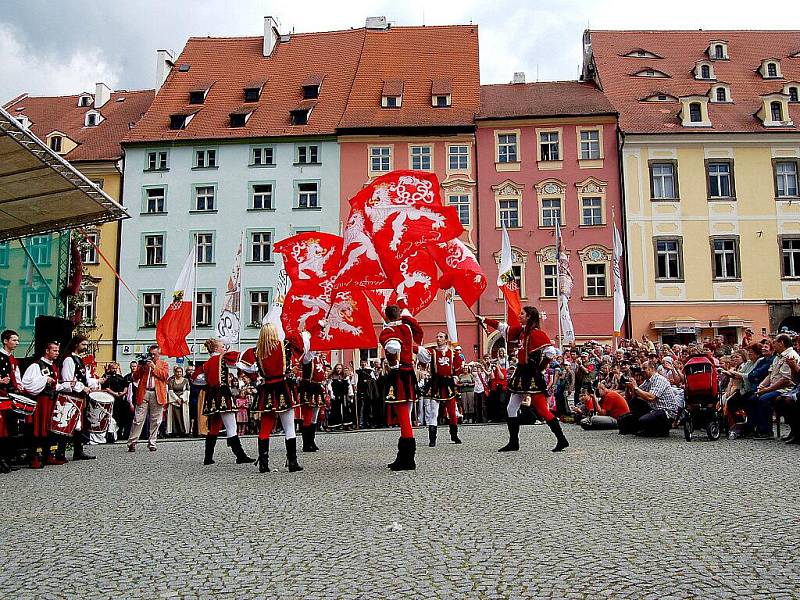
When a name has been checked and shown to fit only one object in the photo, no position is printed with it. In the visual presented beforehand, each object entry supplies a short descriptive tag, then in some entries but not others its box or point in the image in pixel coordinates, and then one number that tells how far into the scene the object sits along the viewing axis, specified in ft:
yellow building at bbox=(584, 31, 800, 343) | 122.21
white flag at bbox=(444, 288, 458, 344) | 73.21
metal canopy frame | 41.47
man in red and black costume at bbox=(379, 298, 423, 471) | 34.14
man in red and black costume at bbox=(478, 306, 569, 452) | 39.63
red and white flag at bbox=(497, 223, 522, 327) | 51.77
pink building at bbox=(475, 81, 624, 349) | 125.18
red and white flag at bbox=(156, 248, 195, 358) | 62.95
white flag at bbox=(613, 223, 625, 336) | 89.97
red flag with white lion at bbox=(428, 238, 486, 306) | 47.96
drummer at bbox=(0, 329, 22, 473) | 38.17
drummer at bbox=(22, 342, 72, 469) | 39.68
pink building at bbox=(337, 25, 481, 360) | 128.67
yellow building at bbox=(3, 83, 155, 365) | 133.49
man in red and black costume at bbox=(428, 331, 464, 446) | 46.34
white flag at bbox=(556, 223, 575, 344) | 84.50
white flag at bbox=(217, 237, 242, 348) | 66.59
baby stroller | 46.14
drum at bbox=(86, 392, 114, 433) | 44.92
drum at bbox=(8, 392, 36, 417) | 38.86
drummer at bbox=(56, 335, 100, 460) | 42.14
